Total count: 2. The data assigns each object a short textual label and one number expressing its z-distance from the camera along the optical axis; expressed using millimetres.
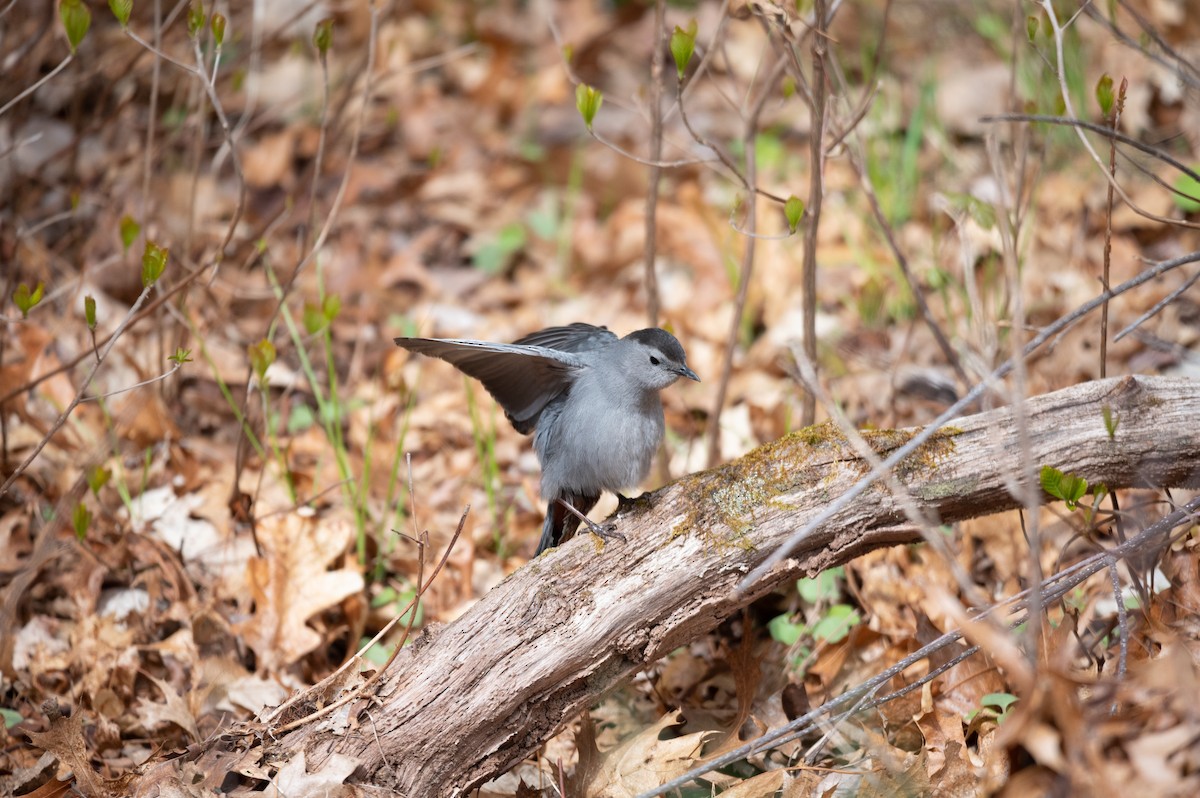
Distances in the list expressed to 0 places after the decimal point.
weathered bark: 5031
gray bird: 5945
